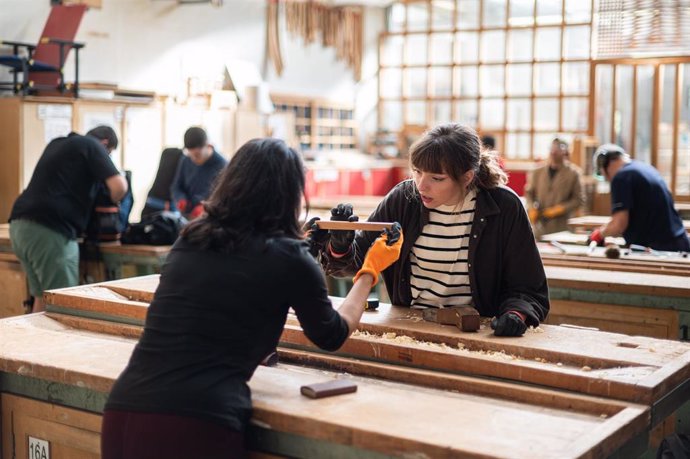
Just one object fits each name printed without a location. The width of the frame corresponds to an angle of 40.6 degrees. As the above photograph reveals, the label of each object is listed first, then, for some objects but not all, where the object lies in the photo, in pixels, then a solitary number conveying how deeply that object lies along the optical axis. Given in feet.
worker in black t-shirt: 17.70
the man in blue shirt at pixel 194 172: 22.81
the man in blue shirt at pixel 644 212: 18.43
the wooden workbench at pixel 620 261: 15.07
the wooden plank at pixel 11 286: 19.04
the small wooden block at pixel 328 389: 7.34
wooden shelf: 46.03
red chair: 26.11
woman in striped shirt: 9.61
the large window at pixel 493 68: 45.83
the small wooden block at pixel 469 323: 9.17
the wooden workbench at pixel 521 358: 7.72
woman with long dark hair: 6.66
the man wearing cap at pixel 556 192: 27.81
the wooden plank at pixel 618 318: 12.69
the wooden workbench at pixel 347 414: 6.42
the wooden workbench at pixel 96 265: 18.85
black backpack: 19.20
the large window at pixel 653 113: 33.40
